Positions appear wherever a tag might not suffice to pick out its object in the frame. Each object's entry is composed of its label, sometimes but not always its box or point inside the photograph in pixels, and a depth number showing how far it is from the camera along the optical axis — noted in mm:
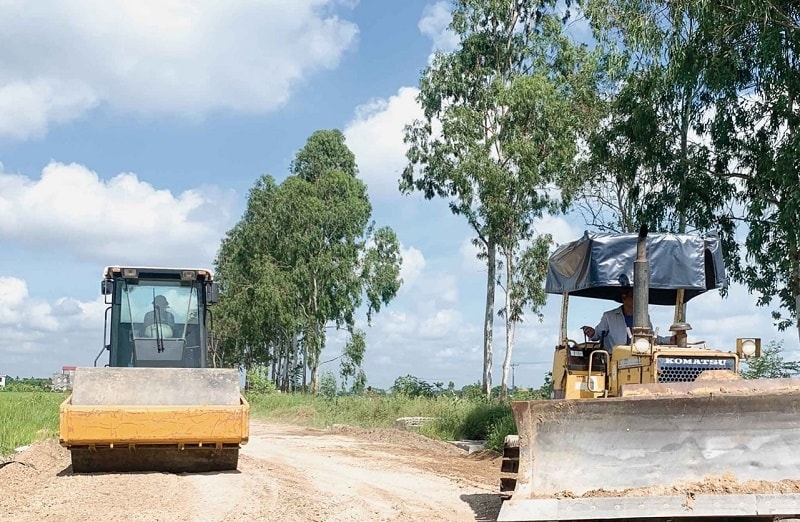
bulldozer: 6758
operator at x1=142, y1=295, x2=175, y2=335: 12109
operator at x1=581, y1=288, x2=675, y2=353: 9469
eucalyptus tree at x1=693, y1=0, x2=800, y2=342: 16484
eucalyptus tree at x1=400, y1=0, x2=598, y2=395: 27172
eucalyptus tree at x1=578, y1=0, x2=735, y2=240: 19359
